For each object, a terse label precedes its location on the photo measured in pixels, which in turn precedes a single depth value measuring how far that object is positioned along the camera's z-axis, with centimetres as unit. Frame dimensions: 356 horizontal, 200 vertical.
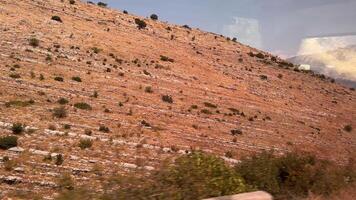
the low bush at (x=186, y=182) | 1038
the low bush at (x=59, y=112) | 3781
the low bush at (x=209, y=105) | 5834
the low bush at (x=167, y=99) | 5484
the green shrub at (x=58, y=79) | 4944
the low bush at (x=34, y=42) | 5770
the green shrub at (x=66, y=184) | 1054
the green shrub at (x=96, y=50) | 6444
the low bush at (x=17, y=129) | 3169
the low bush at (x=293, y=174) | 1524
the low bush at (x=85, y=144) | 3226
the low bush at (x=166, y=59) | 7345
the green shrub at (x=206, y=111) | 5441
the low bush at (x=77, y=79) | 5154
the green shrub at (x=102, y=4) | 9630
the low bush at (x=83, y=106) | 4244
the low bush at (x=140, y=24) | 8810
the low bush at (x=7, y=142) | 2888
